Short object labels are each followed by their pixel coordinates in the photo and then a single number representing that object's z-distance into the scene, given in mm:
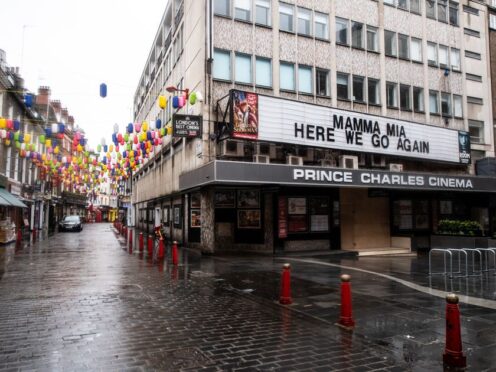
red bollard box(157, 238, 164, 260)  16930
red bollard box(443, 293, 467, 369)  4984
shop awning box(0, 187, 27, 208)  22044
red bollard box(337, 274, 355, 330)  6789
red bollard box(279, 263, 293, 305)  8531
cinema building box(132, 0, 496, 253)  18391
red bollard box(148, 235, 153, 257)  20003
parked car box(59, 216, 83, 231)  41844
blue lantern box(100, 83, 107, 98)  14312
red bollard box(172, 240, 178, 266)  14782
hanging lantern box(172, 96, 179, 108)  16453
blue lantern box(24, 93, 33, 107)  14827
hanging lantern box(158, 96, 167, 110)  15695
